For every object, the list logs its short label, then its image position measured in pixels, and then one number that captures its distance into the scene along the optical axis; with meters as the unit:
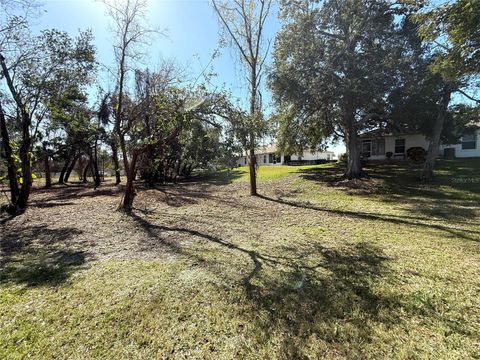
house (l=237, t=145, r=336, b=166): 33.98
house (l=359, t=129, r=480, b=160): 20.81
